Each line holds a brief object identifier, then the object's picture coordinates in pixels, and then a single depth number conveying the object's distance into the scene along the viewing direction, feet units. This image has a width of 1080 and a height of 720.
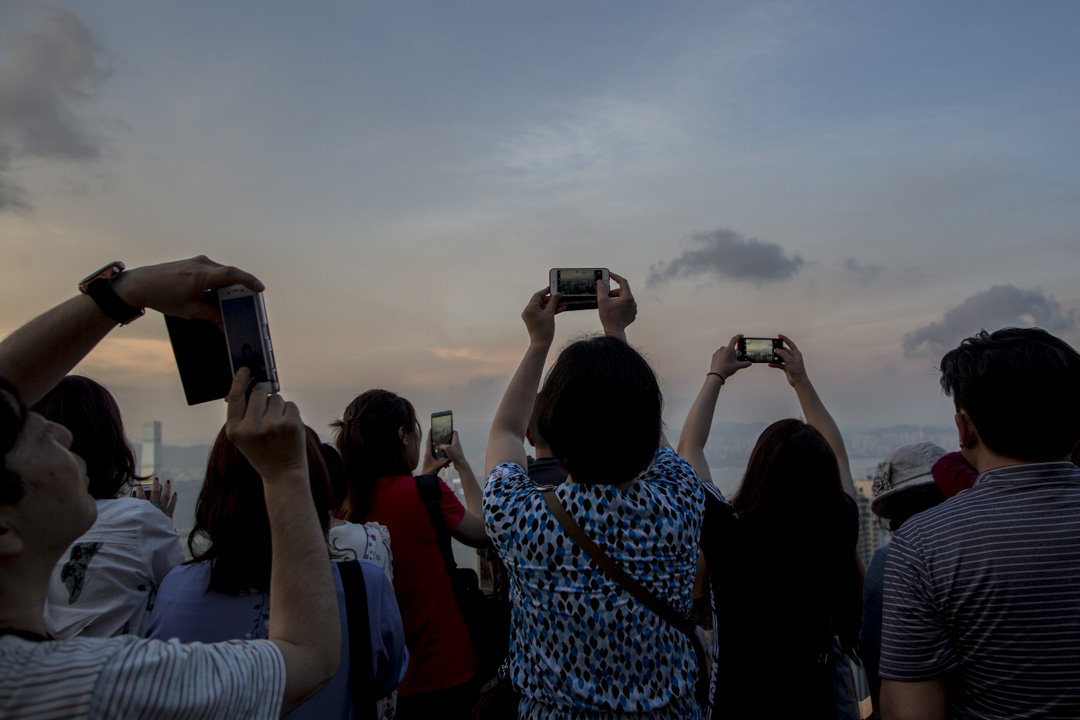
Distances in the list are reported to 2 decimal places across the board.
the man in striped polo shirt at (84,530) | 3.83
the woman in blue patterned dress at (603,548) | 6.81
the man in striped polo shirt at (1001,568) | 6.64
